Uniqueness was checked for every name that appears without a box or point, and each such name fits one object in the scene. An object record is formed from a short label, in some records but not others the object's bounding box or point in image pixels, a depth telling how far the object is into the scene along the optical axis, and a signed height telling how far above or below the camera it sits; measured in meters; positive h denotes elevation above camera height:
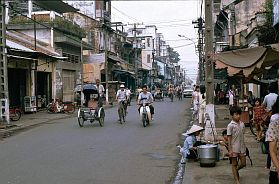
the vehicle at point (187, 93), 59.76 -0.33
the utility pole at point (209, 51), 12.18 +1.17
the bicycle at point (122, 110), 19.36 -0.91
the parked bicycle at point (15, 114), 21.09 -1.10
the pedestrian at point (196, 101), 20.18 -0.52
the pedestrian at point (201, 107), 17.66 -0.71
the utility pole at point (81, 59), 36.40 +2.91
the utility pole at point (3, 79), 17.92 +0.61
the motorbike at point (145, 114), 17.69 -0.98
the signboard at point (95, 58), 40.91 +3.34
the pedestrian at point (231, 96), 22.19 -0.32
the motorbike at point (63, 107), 27.23 -1.03
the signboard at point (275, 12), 13.98 +2.75
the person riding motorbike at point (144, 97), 18.42 -0.26
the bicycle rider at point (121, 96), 20.00 -0.22
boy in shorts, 6.97 -0.85
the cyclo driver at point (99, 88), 21.57 +0.19
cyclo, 17.97 -0.89
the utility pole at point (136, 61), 70.18 +5.27
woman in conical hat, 9.72 -1.26
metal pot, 9.02 -1.41
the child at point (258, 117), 12.84 -0.87
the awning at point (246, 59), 9.27 +0.74
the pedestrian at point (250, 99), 18.65 -0.42
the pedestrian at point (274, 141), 4.93 -0.63
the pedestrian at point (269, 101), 12.29 -0.33
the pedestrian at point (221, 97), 36.25 -0.59
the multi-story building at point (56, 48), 31.19 +3.71
